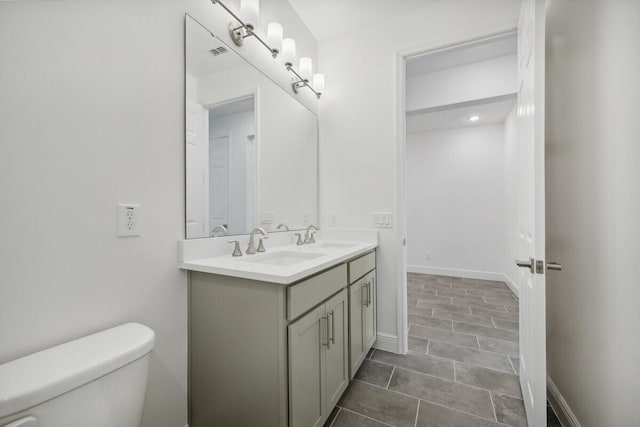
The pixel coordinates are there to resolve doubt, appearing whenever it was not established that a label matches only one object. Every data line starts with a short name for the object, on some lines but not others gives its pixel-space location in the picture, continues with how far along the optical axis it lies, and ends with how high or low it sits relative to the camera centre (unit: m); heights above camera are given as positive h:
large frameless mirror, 1.29 +0.41
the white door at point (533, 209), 1.11 +0.02
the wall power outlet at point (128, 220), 0.98 -0.02
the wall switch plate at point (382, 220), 2.06 -0.06
